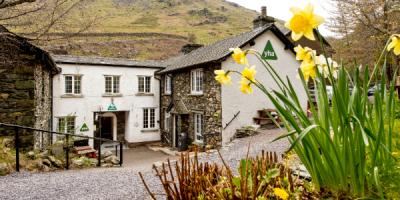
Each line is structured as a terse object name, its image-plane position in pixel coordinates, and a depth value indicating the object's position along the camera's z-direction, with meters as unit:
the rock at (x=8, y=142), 8.93
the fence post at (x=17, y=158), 7.03
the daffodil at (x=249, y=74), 2.26
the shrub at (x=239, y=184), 2.01
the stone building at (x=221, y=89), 14.52
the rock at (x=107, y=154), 13.95
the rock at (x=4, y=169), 6.83
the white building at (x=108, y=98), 18.66
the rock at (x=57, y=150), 10.67
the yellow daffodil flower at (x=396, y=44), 1.97
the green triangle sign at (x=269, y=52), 15.52
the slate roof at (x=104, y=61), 18.69
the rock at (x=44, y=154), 9.39
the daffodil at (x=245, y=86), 2.38
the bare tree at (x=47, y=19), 5.96
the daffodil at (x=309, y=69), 2.14
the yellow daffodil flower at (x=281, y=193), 1.62
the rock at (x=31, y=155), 9.07
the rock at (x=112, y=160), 12.01
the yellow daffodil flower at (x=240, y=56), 2.24
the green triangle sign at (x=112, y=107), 20.25
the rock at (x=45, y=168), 7.97
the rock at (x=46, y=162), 8.51
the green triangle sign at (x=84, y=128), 19.15
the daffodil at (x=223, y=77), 2.44
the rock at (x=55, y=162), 8.79
